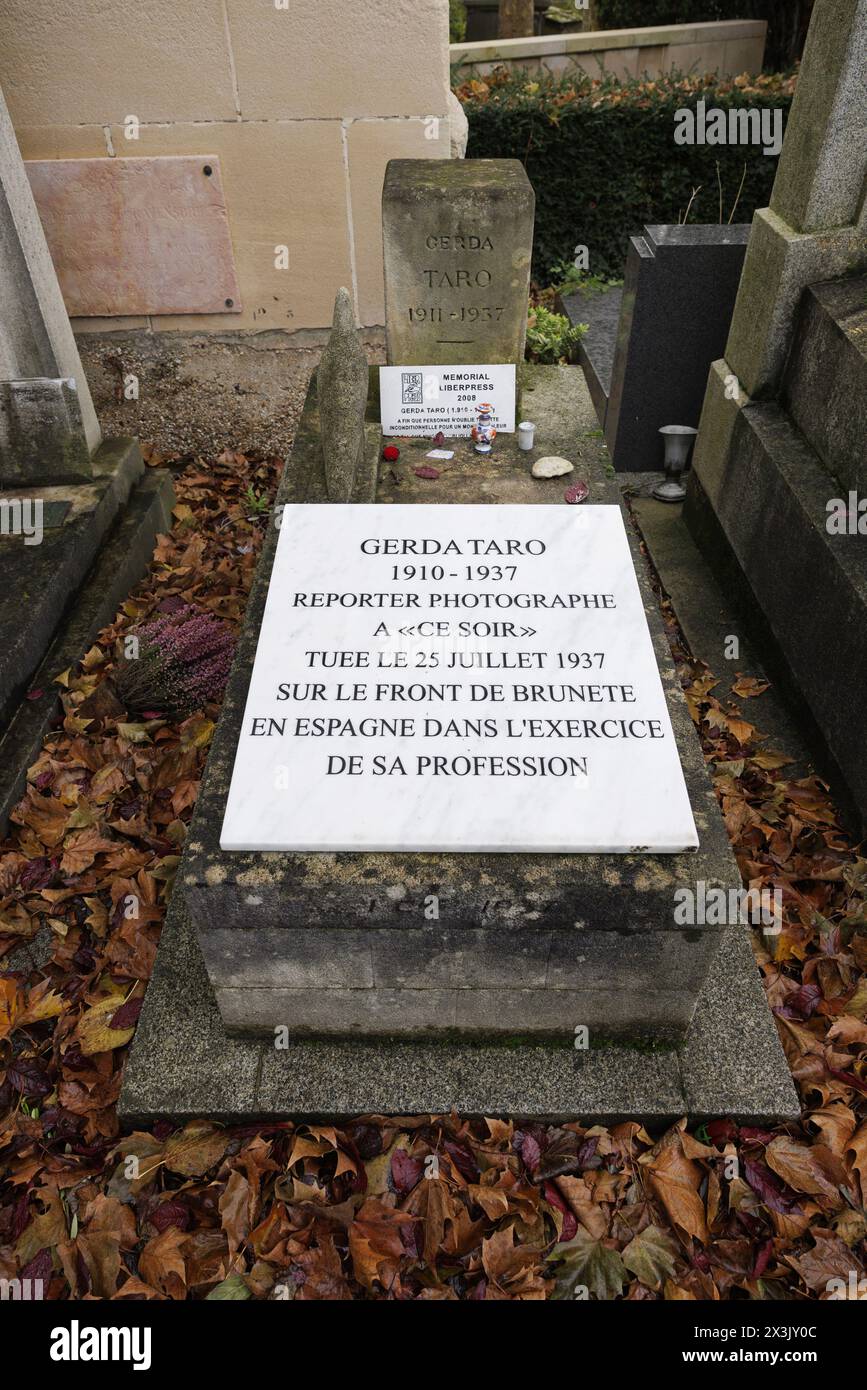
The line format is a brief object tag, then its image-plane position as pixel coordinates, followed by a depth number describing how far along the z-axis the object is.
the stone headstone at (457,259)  3.51
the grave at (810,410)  3.40
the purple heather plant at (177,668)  3.74
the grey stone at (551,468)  3.53
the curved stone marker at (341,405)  3.35
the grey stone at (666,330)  5.00
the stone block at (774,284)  3.86
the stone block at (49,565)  3.61
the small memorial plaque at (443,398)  3.78
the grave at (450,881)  2.21
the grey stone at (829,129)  3.51
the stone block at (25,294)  3.86
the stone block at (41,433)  4.19
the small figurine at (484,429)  3.76
